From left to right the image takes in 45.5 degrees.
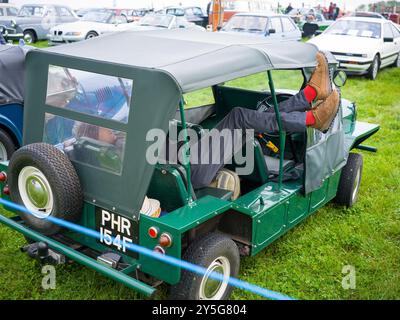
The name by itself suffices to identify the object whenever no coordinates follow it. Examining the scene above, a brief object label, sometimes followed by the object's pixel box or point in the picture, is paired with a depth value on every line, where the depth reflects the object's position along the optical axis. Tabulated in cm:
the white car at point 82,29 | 1703
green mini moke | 308
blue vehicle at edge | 563
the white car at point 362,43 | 1229
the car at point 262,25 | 1459
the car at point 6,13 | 1841
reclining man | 377
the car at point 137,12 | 3010
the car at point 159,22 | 1683
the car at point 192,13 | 2512
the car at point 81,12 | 2463
